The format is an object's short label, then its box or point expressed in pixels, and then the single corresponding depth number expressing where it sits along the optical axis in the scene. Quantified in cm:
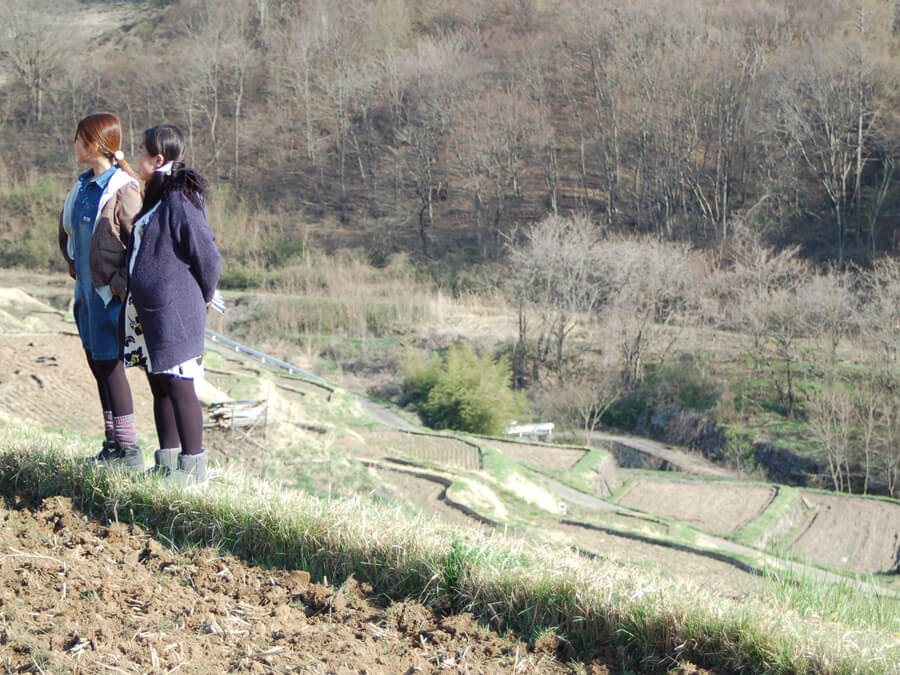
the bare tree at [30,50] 6450
